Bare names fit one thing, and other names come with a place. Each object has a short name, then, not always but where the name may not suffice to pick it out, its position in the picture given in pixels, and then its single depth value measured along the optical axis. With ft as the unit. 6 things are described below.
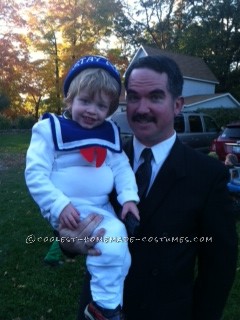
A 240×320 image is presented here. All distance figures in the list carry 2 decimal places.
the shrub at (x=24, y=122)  78.38
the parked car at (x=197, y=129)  33.59
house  79.21
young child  5.04
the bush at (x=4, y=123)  73.98
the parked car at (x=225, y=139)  23.31
